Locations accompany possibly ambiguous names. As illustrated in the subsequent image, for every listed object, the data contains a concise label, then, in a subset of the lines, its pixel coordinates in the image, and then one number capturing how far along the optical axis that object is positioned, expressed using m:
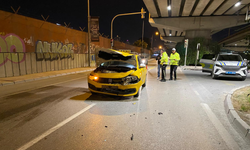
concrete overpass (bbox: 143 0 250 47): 18.23
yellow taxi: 5.18
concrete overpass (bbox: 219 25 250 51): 27.55
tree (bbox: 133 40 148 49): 67.54
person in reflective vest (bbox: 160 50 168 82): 9.23
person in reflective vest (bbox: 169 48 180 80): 9.19
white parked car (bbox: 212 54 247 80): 9.34
